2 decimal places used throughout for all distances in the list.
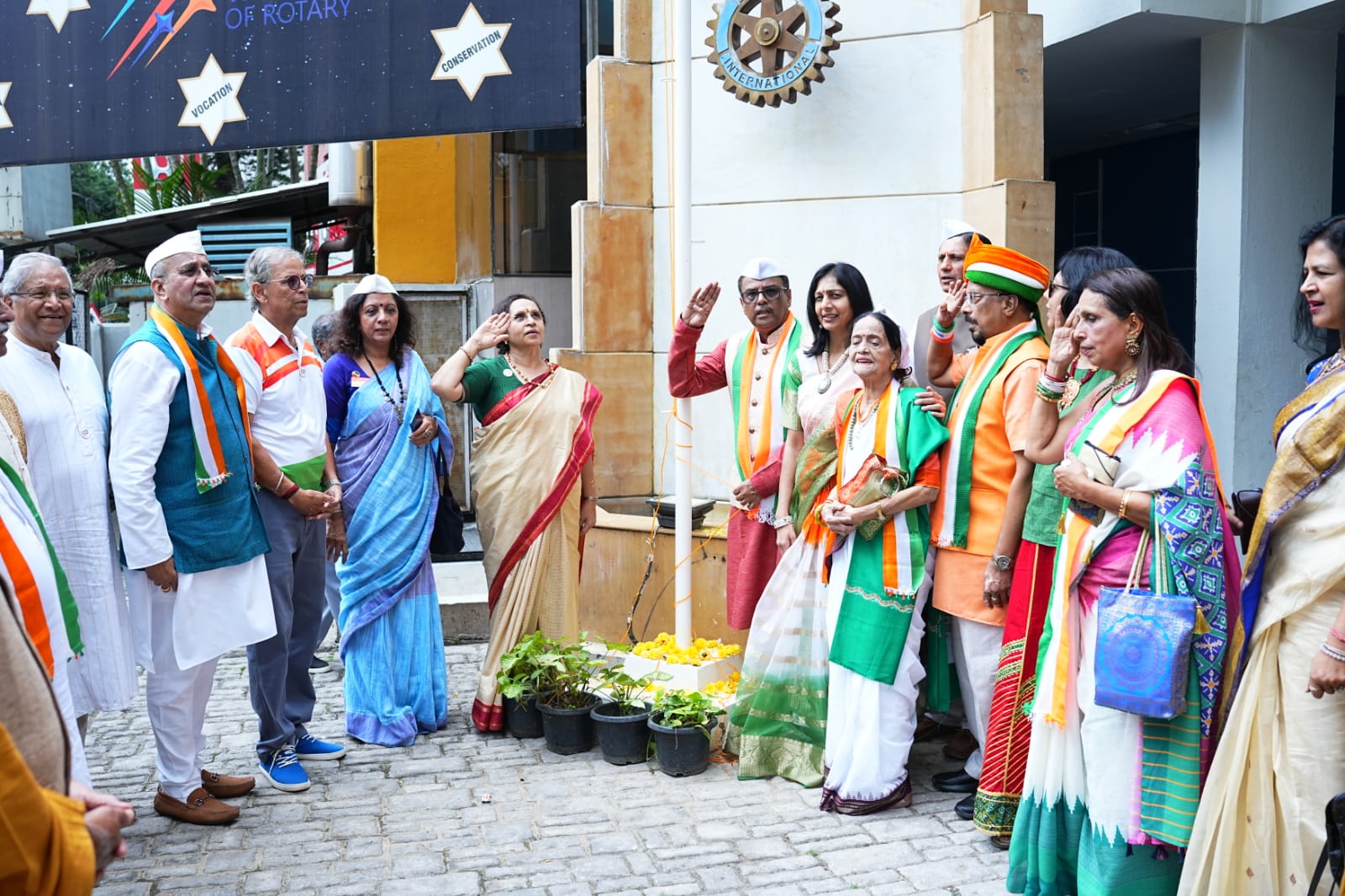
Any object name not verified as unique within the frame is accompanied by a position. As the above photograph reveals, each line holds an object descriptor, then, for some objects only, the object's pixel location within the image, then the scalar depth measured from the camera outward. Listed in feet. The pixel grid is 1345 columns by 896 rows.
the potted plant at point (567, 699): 16.83
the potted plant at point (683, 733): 15.89
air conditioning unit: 41.83
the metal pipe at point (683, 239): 16.85
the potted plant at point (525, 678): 17.28
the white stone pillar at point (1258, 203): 22.57
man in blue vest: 13.70
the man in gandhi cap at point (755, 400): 16.75
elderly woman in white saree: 14.14
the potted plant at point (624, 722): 16.33
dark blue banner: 18.44
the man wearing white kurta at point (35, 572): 8.97
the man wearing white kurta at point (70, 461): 13.08
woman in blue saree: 17.72
